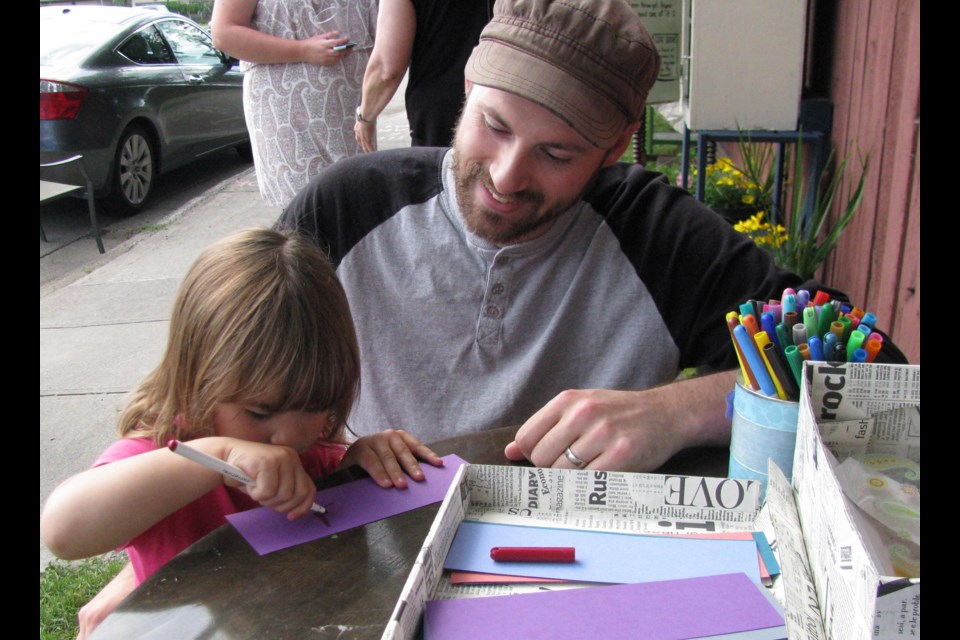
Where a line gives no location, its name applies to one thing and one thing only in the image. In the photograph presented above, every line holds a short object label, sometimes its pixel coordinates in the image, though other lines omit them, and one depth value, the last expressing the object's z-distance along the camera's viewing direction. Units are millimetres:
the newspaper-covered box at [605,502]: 871
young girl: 1042
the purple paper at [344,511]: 1008
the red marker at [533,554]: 868
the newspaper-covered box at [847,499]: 528
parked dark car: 5656
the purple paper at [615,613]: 742
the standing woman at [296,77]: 2605
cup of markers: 904
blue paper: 850
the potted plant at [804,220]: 3068
